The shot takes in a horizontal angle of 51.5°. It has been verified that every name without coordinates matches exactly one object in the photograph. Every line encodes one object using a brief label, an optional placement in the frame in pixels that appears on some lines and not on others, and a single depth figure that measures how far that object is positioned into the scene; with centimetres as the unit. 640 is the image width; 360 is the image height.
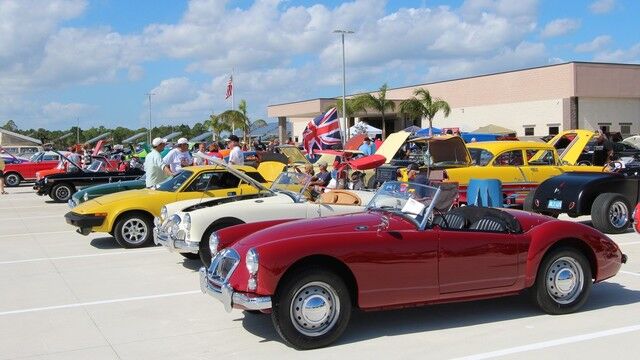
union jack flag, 1542
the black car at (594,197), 1114
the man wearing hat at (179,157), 1366
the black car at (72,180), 1942
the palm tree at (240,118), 6345
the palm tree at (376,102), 5169
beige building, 4119
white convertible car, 841
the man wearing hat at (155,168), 1238
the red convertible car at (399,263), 527
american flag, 5184
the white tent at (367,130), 3605
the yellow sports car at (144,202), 1074
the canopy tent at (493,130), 4241
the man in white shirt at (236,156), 1590
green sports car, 1362
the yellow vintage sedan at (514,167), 1413
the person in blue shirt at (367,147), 2131
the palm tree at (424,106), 4906
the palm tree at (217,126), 6712
